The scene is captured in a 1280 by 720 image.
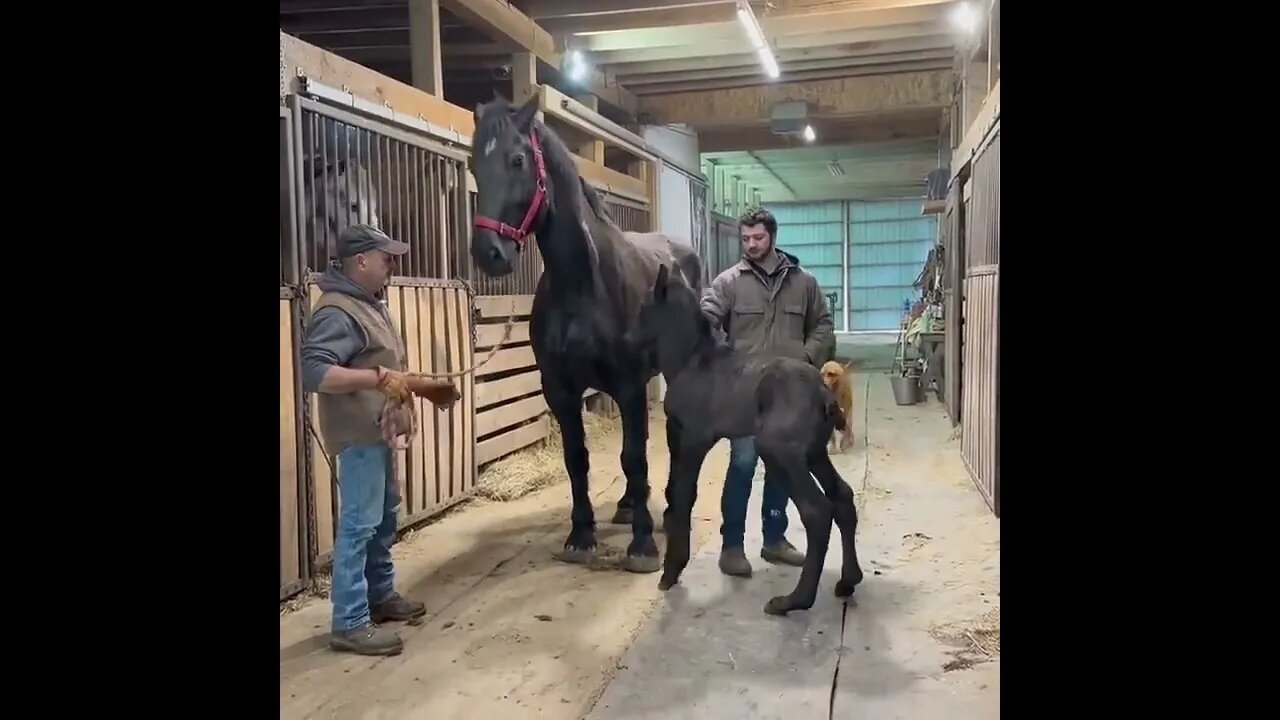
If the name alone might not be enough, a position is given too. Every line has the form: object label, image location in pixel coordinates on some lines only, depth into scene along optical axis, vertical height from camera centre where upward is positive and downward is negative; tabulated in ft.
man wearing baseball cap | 7.54 -0.57
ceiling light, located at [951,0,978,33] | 16.31 +5.63
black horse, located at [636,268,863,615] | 8.64 -0.90
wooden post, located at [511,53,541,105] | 17.19 +4.91
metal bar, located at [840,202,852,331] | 62.90 +5.18
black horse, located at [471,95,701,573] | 9.00 +0.56
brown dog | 11.92 -1.17
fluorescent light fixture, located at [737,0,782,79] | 15.88 +5.53
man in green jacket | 10.32 +0.03
